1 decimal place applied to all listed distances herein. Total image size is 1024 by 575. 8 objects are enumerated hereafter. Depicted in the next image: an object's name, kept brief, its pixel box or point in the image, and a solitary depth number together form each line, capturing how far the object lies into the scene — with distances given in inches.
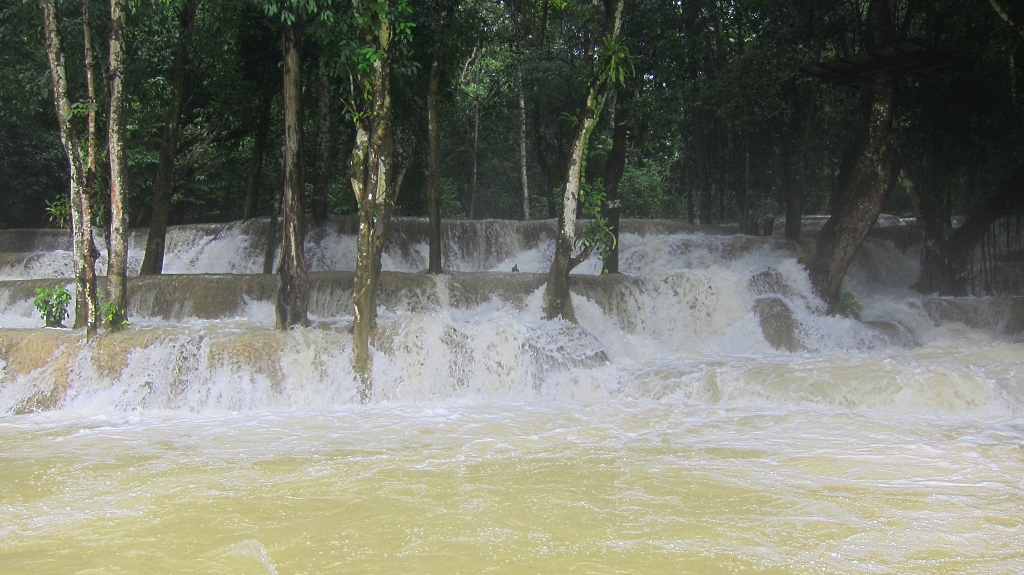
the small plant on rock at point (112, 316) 342.6
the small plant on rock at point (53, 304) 370.0
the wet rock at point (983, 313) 434.0
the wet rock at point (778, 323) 433.1
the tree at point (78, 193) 334.3
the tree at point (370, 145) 316.8
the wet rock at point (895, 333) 424.8
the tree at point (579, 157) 372.2
